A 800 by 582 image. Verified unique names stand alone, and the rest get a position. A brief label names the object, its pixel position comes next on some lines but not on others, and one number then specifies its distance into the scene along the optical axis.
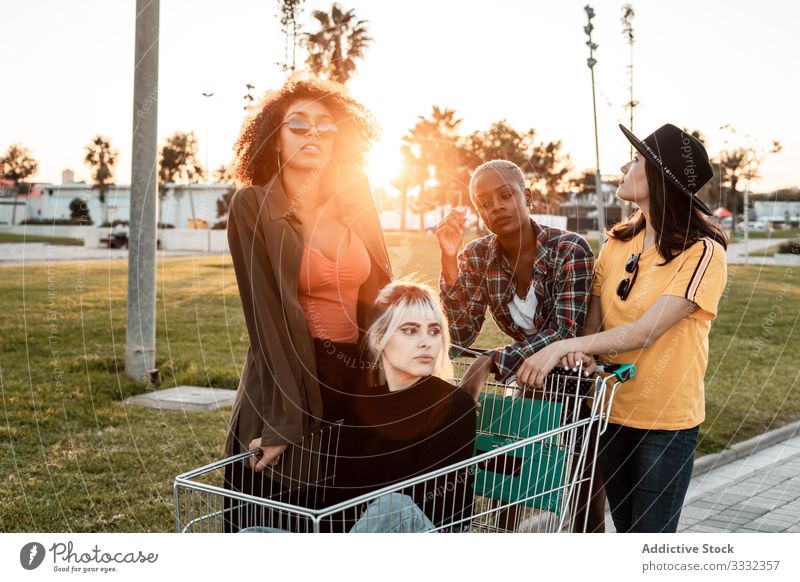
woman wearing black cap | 3.17
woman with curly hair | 3.03
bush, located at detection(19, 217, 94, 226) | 32.78
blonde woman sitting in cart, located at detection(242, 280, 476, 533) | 3.09
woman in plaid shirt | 3.29
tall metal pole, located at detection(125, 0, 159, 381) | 7.44
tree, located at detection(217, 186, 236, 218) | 31.80
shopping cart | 3.04
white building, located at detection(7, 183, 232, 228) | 31.57
